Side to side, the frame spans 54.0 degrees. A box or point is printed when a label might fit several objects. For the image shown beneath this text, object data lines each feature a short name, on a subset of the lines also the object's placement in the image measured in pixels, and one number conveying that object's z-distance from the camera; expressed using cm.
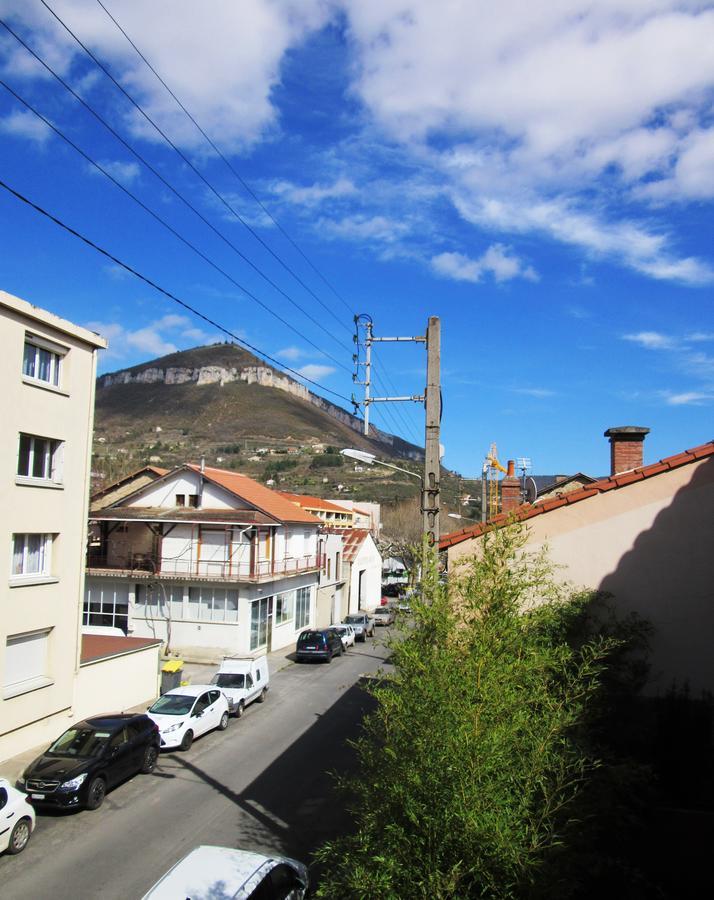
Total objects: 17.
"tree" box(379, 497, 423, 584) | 6993
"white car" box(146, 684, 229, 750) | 1791
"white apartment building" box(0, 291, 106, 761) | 1625
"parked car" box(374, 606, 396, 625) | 4414
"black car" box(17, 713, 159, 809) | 1344
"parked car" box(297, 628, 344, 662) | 3075
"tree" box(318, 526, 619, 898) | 564
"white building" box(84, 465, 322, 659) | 2938
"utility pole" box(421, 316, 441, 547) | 1101
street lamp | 1250
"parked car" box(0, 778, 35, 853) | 1161
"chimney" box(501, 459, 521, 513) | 2269
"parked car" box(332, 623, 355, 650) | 3455
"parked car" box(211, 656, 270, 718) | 2184
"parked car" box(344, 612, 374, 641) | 3894
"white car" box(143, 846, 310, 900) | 816
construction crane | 3749
